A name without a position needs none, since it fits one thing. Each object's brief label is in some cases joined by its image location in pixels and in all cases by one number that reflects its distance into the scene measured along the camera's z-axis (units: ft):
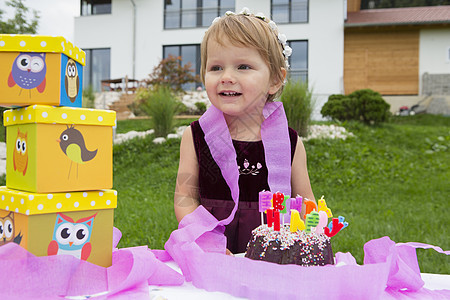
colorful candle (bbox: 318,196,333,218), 3.36
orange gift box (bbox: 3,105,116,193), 3.24
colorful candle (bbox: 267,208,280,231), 3.34
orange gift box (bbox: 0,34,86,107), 3.32
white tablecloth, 2.85
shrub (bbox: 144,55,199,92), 45.03
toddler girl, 4.39
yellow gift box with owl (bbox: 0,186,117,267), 3.16
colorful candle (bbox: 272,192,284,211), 3.33
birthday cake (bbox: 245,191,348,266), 3.17
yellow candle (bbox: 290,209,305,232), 3.22
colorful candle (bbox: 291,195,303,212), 3.50
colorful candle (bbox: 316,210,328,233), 3.27
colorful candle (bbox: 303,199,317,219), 3.46
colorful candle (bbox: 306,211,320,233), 3.20
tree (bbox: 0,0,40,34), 25.20
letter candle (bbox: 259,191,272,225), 3.45
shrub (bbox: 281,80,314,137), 20.43
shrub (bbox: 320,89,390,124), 28.69
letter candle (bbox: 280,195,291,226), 3.38
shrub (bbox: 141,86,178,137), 24.66
